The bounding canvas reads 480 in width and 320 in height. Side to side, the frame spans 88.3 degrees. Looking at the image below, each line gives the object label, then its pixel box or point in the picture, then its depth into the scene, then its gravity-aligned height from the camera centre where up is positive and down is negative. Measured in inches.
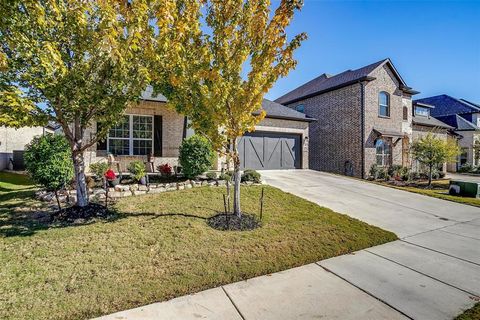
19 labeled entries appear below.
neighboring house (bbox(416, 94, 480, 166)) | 1122.0 +176.6
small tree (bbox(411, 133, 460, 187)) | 642.2 +11.4
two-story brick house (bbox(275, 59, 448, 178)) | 685.9 +104.7
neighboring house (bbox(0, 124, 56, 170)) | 673.0 +25.8
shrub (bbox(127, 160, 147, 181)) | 343.4 -22.3
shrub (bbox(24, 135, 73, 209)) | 261.4 -6.4
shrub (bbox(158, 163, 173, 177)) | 401.4 -24.4
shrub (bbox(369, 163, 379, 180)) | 682.2 -46.7
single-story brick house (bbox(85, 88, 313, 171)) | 475.8 +33.9
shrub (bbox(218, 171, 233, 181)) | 382.6 -32.7
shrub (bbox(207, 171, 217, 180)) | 389.4 -32.4
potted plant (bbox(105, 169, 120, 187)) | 308.2 -30.7
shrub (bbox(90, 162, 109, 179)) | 358.6 -19.5
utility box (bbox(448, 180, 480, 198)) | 456.9 -64.2
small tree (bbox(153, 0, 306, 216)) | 209.0 +84.0
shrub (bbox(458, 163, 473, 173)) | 1068.2 -55.6
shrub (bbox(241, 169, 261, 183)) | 393.1 -35.0
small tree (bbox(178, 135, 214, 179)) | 368.5 -1.5
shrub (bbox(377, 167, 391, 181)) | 689.0 -55.6
